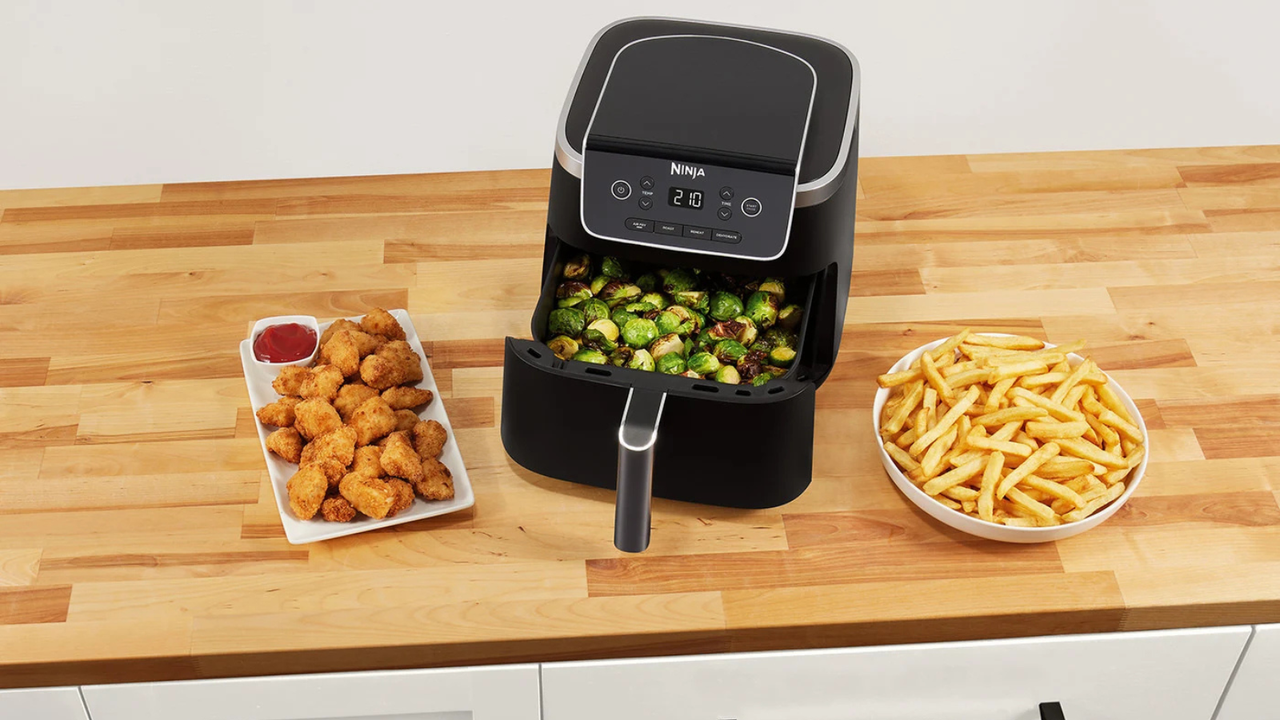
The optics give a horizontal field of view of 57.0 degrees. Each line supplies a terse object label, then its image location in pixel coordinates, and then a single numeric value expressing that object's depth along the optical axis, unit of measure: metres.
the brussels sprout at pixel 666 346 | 1.42
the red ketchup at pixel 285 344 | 1.57
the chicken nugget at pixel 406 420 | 1.50
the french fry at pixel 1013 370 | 1.46
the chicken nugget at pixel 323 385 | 1.50
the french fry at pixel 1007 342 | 1.55
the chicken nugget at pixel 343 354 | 1.53
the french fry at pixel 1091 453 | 1.40
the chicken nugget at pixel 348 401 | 1.50
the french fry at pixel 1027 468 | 1.36
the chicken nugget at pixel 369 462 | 1.41
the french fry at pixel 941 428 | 1.42
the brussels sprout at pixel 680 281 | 1.49
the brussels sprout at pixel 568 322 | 1.42
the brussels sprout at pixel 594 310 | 1.44
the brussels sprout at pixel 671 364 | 1.40
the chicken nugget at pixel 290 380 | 1.52
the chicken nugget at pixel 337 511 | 1.39
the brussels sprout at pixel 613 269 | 1.50
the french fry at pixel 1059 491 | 1.36
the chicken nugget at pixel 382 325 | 1.61
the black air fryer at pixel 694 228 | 1.31
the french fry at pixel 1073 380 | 1.45
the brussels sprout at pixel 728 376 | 1.40
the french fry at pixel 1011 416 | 1.41
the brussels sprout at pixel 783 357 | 1.41
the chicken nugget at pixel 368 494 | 1.38
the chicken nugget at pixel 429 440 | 1.47
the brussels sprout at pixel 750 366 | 1.41
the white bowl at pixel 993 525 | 1.38
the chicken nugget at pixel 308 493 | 1.38
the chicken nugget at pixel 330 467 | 1.41
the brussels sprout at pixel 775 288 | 1.47
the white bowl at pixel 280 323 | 1.60
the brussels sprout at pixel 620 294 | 1.47
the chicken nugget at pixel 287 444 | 1.45
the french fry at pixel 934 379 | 1.46
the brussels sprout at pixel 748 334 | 1.44
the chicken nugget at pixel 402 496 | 1.40
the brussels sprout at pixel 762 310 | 1.44
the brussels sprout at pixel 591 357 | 1.39
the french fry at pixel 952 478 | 1.39
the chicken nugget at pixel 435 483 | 1.41
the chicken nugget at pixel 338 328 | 1.60
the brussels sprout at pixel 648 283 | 1.50
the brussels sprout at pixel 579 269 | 1.50
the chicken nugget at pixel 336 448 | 1.42
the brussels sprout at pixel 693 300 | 1.48
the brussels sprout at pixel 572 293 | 1.46
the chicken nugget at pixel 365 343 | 1.57
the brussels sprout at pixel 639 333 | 1.42
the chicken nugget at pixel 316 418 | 1.46
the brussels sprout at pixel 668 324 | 1.44
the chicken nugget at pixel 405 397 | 1.52
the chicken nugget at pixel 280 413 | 1.49
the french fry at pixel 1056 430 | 1.40
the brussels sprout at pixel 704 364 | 1.40
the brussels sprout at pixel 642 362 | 1.40
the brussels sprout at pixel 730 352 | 1.41
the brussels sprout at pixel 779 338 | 1.45
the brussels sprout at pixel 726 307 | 1.46
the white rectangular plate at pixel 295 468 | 1.39
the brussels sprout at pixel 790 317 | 1.47
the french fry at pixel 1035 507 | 1.37
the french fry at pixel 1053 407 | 1.43
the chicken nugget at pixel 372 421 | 1.46
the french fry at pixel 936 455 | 1.41
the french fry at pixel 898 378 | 1.50
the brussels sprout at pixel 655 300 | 1.47
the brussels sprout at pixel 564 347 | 1.41
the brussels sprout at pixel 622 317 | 1.44
